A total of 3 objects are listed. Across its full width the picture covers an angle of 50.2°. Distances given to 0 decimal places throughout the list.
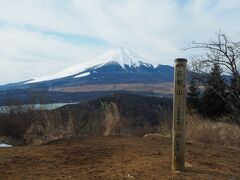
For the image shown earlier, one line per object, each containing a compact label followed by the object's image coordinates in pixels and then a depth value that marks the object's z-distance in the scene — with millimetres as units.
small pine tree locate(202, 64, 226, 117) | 16386
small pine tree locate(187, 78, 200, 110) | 17677
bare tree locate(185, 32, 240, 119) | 9808
